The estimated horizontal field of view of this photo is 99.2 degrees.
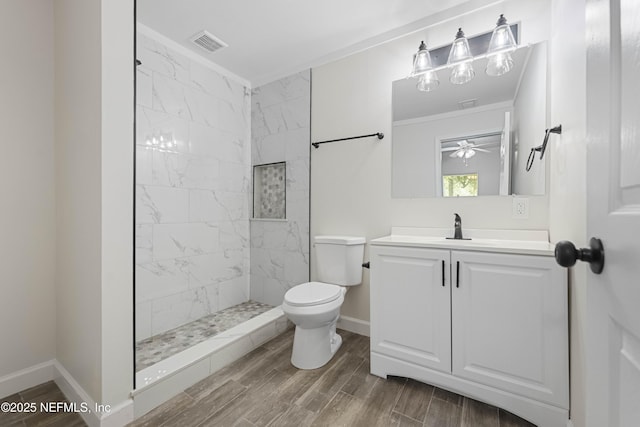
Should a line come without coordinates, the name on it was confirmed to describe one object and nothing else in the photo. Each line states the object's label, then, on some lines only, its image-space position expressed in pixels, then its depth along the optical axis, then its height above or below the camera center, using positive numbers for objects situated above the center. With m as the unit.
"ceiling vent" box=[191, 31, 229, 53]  2.26 +1.47
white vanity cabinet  1.28 -0.59
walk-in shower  2.19 +0.12
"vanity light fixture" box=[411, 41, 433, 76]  1.98 +1.11
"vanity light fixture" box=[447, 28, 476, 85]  1.83 +1.04
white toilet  1.76 -0.58
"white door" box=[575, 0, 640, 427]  0.41 +0.01
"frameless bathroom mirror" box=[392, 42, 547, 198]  1.71 +0.56
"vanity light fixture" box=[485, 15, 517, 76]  1.70 +1.05
